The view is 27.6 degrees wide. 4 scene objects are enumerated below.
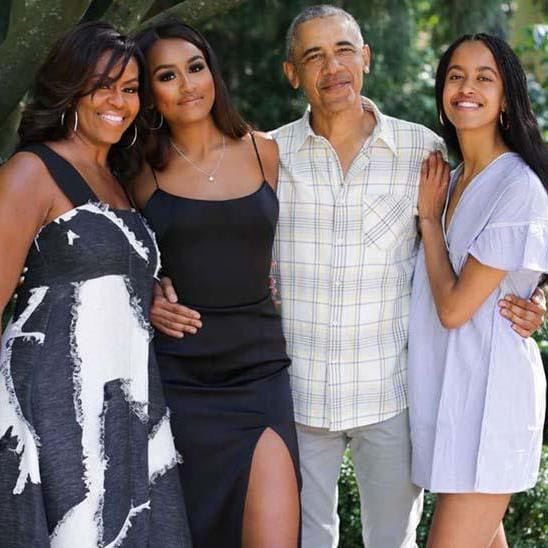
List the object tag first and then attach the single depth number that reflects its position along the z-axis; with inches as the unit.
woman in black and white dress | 126.6
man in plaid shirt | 149.1
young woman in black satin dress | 142.1
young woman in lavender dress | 136.8
